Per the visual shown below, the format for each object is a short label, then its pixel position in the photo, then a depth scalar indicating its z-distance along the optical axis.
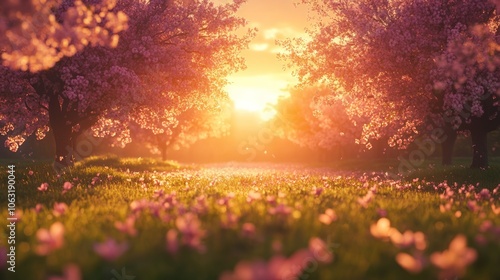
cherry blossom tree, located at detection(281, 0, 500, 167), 18.80
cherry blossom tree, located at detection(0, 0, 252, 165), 18.83
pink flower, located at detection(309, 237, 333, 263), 3.29
